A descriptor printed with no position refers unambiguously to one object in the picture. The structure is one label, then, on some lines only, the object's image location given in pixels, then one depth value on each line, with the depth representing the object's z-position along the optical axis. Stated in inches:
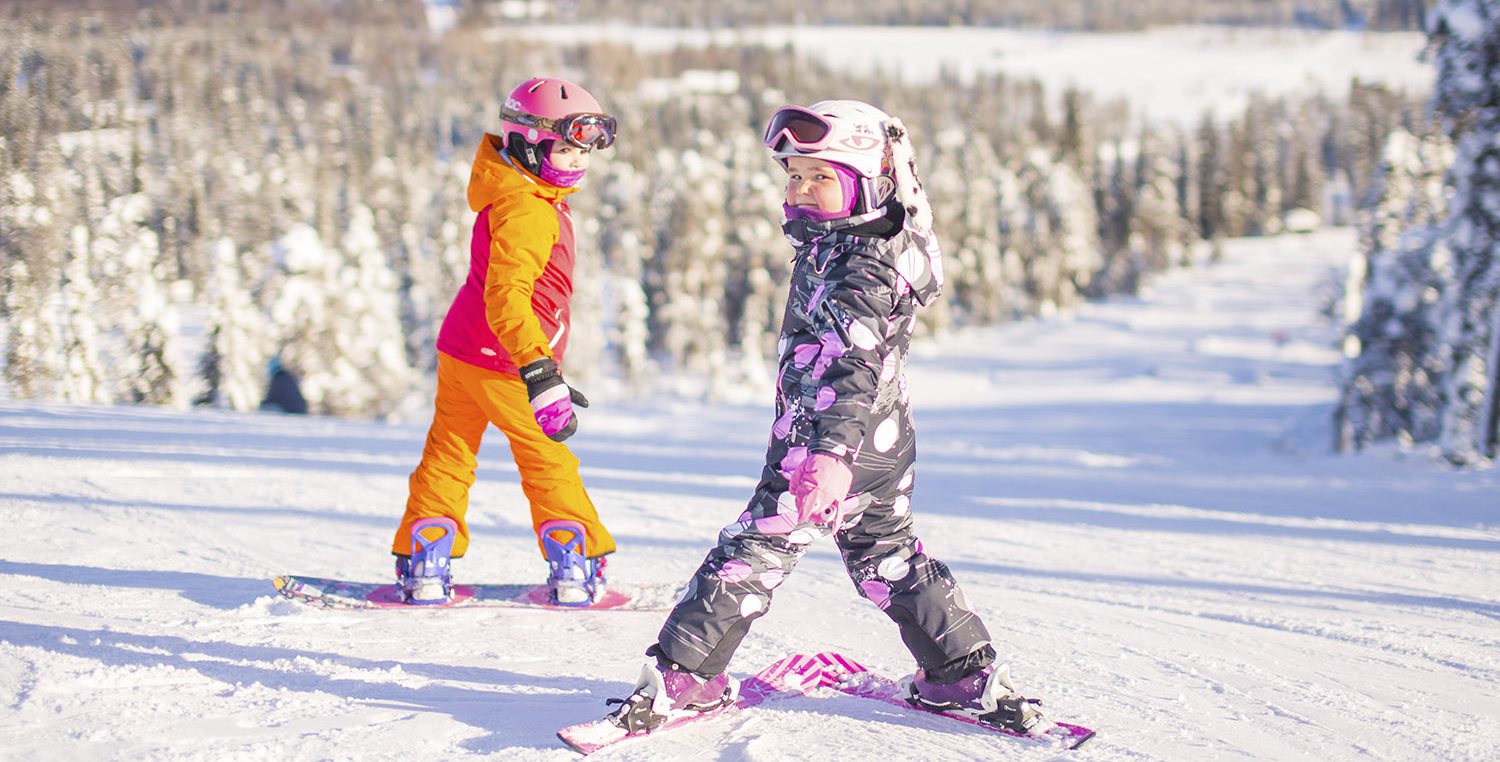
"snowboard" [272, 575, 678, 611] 164.4
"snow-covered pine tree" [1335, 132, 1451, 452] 790.5
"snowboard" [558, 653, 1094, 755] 130.4
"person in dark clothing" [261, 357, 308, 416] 956.0
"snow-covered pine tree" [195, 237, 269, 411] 991.0
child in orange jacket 147.3
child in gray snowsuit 112.2
